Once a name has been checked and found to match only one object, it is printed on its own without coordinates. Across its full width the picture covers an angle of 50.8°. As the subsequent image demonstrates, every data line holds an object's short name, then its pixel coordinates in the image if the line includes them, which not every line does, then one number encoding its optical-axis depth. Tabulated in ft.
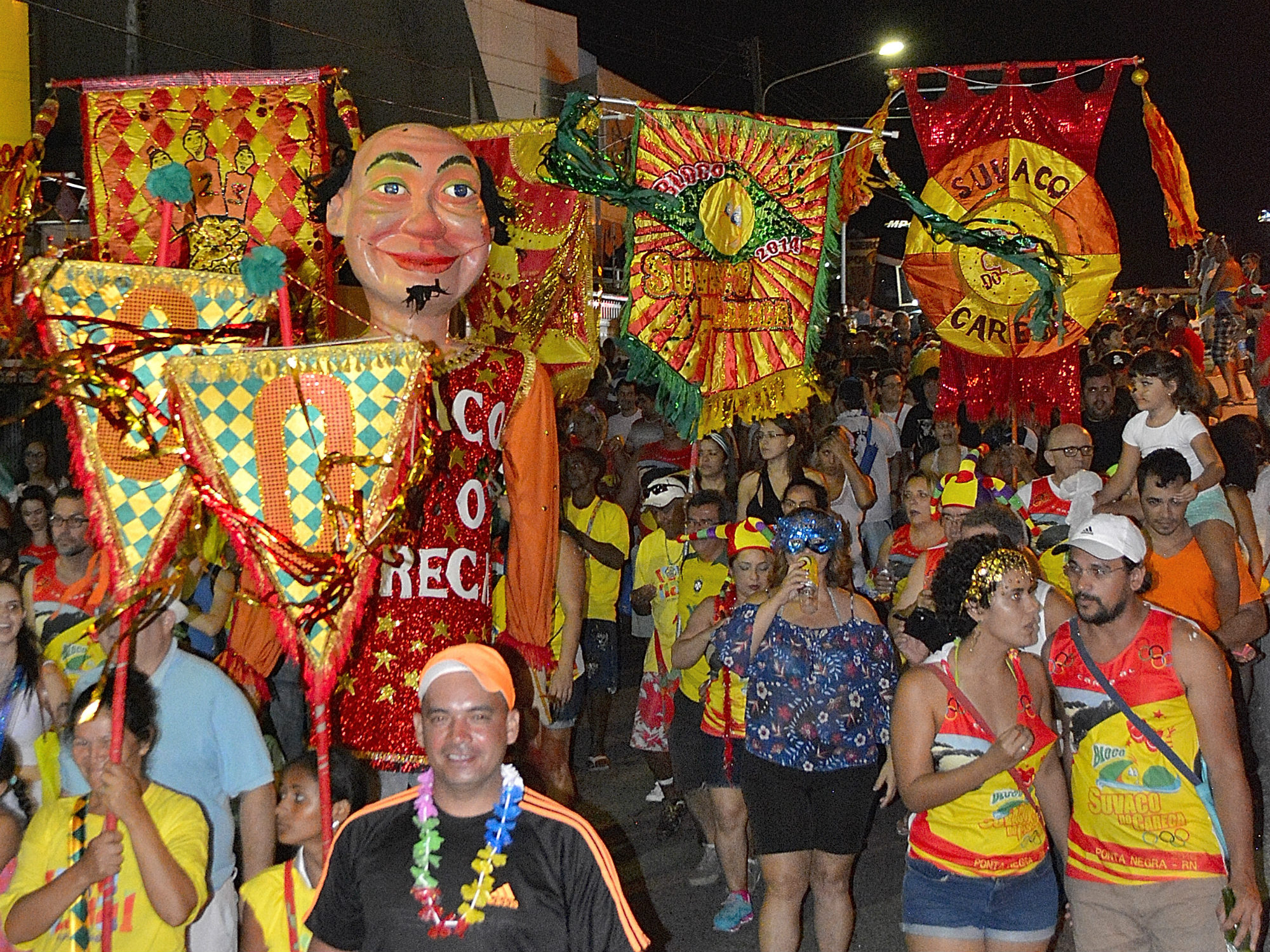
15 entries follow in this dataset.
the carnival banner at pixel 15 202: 10.43
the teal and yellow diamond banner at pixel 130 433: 10.23
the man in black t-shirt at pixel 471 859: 8.39
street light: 43.81
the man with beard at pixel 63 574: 16.85
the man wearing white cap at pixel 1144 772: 12.46
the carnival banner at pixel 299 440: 9.87
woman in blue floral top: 15.52
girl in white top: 19.20
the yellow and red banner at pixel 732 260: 20.47
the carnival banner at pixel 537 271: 25.07
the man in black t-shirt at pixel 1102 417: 27.99
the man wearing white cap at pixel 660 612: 21.86
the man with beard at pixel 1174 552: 17.34
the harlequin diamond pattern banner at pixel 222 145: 18.48
